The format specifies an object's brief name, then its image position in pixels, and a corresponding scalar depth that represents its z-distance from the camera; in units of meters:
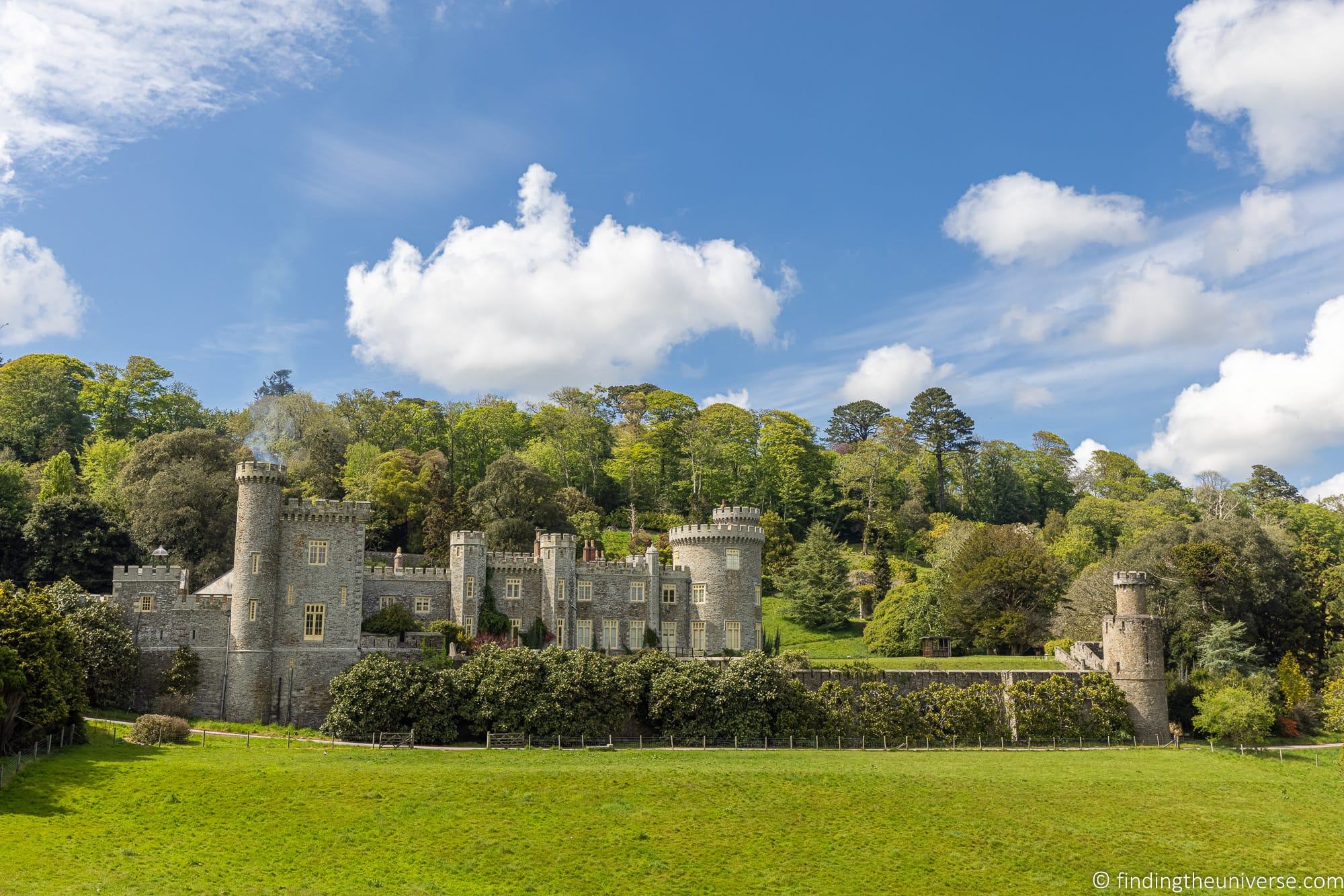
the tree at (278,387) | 131.25
